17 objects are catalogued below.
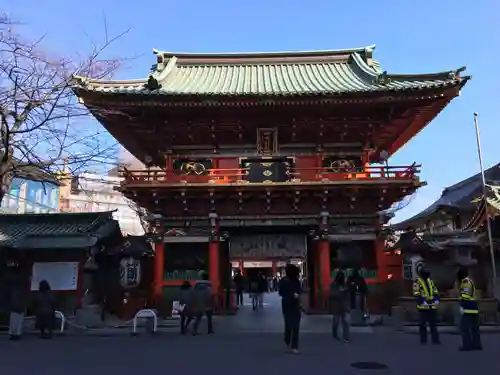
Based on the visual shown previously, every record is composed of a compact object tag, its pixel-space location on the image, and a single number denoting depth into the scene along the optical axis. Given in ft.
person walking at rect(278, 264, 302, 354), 30.83
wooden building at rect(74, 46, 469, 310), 55.93
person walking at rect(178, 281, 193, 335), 43.82
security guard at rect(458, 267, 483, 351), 32.17
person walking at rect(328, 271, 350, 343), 36.78
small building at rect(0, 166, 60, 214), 103.01
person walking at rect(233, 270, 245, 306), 75.77
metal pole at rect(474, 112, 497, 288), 53.16
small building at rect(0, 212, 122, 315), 51.16
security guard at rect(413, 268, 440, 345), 34.42
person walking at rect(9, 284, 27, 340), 41.96
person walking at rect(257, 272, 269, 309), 67.76
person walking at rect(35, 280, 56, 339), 43.16
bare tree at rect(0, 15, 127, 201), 29.48
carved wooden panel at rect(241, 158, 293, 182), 61.00
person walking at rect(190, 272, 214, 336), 43.50
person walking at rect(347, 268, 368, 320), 48.91
